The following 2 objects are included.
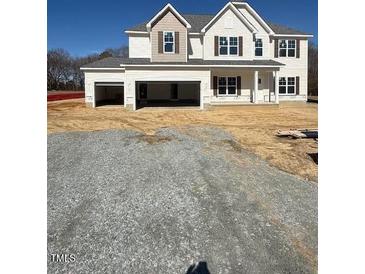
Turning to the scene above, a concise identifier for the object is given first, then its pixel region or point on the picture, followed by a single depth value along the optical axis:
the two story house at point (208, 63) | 21.79
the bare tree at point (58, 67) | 48.44
